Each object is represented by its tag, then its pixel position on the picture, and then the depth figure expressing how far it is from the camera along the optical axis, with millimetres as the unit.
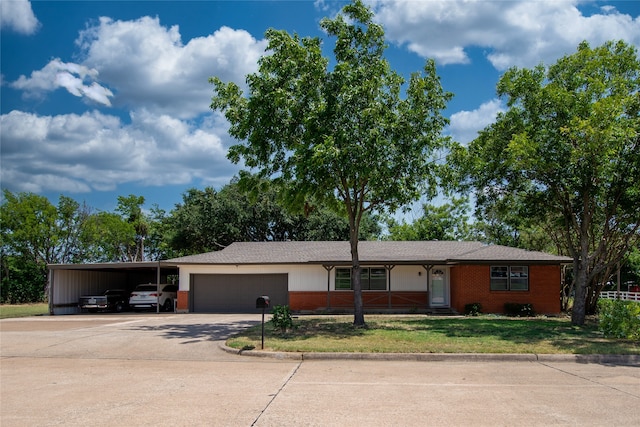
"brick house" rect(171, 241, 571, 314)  25828
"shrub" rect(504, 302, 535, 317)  24984
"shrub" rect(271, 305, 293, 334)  16562
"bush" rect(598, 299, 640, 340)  15234
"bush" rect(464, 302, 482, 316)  25109
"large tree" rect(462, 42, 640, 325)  16359
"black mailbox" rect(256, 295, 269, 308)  13164
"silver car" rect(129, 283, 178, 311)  29750
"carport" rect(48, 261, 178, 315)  27938
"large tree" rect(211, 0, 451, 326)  16484
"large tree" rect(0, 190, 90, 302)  41500
